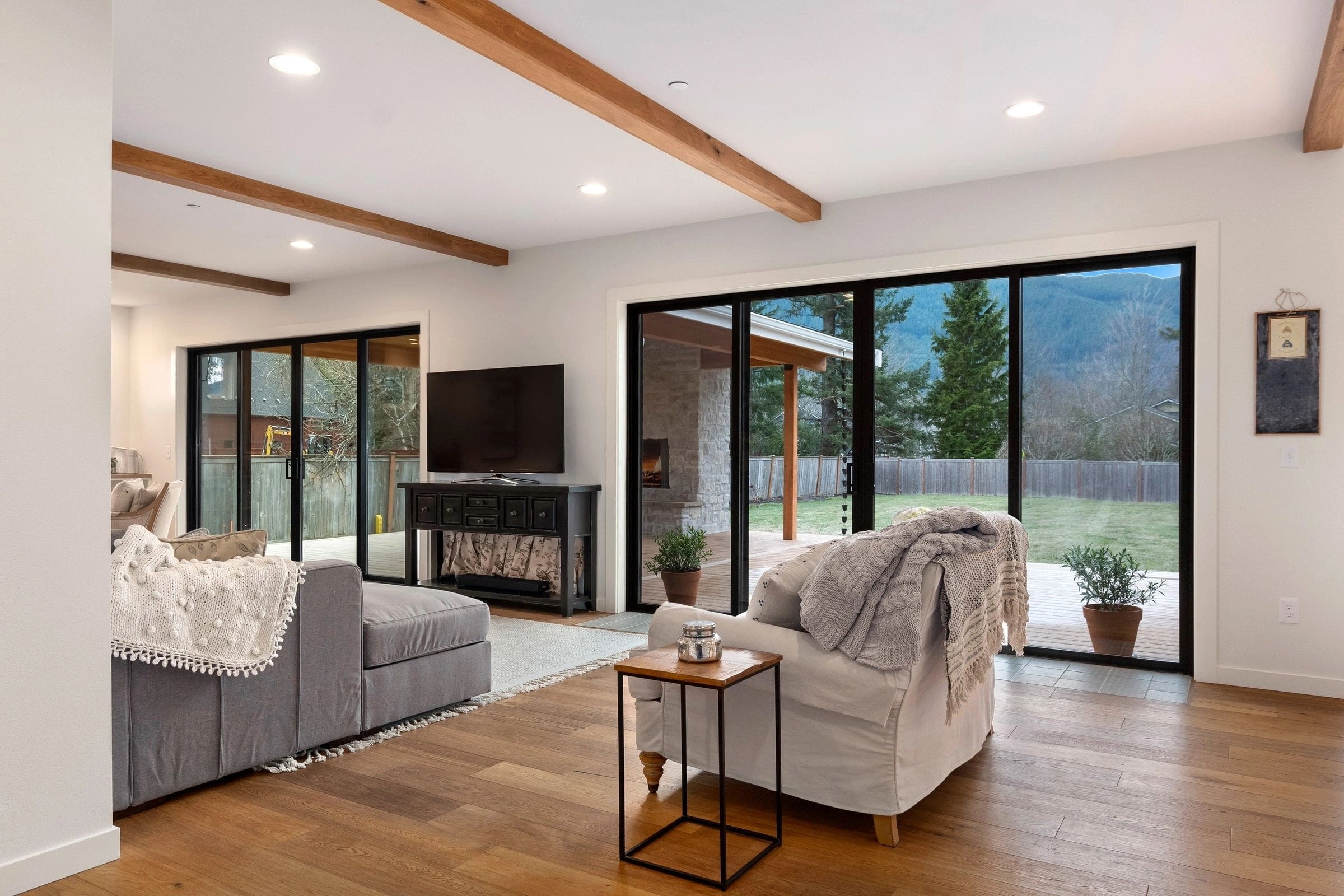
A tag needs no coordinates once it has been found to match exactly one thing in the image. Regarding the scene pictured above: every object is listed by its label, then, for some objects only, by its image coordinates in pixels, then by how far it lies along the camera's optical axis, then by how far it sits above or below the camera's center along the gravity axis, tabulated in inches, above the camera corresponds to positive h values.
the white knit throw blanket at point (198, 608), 105.8 -20.2
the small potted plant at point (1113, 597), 181.2 -31.1
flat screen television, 245.9 +5.3
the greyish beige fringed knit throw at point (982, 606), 101.3 -19.9
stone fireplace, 230.1 -0.1
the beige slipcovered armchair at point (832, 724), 98.8 -32.5
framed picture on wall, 161.3 +11.9
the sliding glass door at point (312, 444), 292.5 -1.3
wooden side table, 89.7 -23.7
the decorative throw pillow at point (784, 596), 107.8 -18.3
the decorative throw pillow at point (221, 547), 119.9 -14.2
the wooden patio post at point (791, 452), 219.1 -3.0
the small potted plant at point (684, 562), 232.5 -30.9
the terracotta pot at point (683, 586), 232.4 -36.8
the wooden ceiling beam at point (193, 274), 267.6 +50.6
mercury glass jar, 97.3 -21.6
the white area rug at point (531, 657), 140.8 -44.3
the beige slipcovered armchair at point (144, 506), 227.5 -16.7
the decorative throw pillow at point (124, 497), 231.9 -14.4
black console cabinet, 234.2 -19.7
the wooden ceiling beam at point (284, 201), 172.9 +51.2
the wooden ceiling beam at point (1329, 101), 118.3 +50.5
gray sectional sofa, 107.7 -33.6
